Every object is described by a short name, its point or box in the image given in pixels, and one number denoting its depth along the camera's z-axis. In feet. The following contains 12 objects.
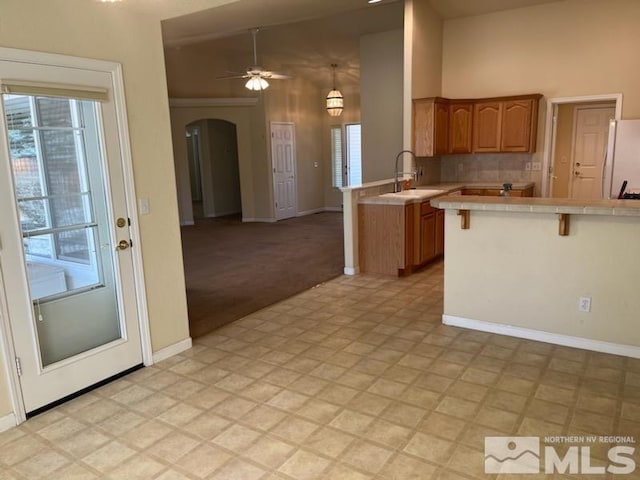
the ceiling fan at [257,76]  21.65
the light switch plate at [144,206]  10.37
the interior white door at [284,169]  31.91
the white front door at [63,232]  8.38
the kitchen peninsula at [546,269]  10.34
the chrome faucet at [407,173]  19.69
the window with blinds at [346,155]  35.96
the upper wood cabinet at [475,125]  20.67
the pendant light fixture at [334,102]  28.78
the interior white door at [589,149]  25.35
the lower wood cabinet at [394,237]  16.97
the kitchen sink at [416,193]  17.45
